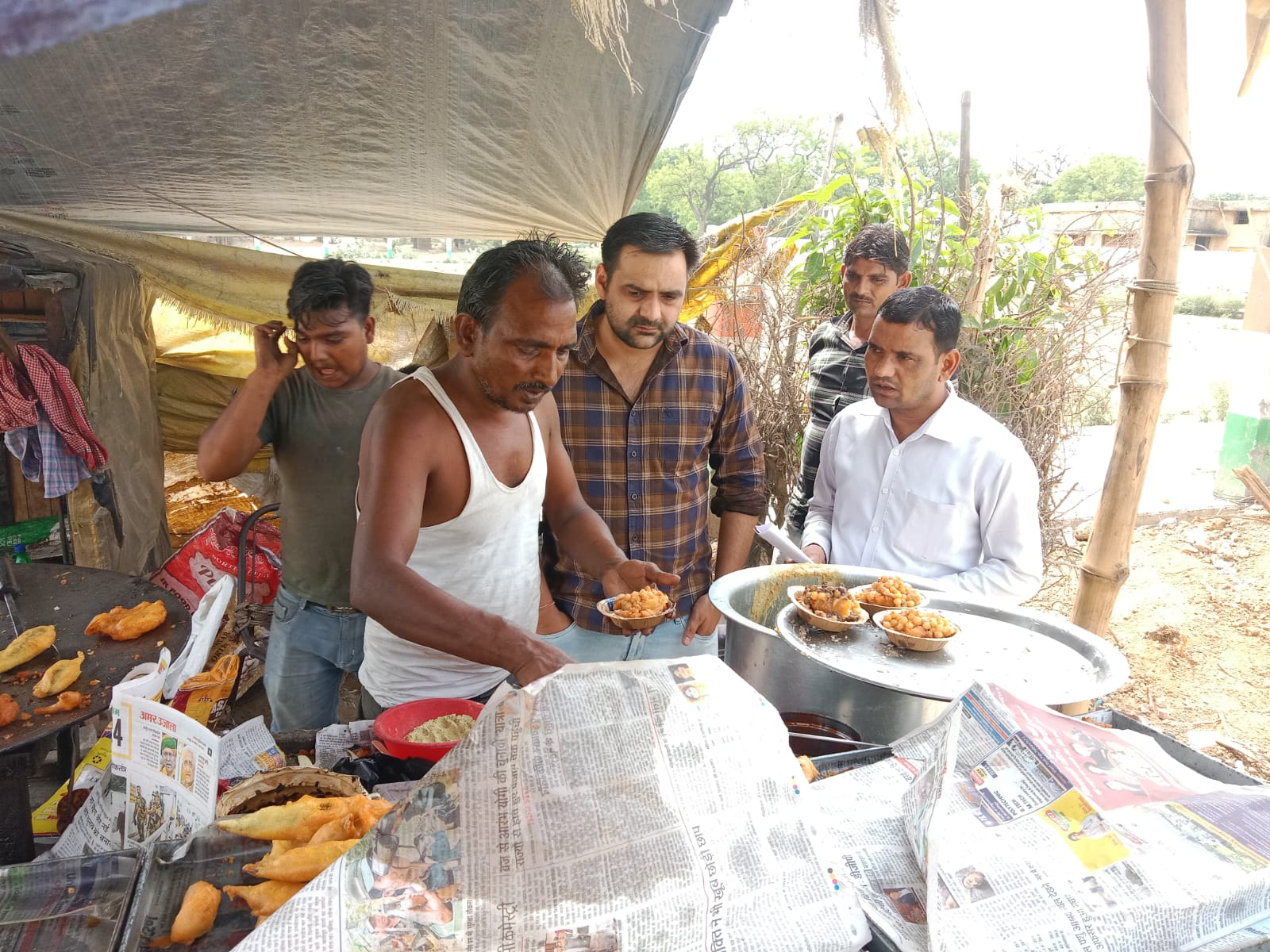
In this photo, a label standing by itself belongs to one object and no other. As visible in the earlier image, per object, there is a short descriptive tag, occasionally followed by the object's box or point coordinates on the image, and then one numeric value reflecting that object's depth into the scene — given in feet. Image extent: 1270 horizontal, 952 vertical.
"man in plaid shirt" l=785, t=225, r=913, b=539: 11.85
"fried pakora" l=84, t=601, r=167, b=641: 7.73
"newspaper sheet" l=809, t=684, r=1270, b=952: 3.52
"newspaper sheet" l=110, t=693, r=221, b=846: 4.04
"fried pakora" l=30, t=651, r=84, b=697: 6.70
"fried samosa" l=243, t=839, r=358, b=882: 3.86
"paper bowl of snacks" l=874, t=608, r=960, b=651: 6.47
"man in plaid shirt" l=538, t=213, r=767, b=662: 8.78
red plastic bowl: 5.24
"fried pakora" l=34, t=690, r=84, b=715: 6.47
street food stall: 3.46
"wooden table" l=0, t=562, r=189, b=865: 6.14
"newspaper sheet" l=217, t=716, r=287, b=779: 5.45
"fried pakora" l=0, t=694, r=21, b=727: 6.26
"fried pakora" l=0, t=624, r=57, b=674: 7.06
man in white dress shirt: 8.30
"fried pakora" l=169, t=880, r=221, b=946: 3.62
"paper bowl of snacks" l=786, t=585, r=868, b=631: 6.79
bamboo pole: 8.07
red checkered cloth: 11.45
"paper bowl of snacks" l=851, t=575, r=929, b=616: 7.09
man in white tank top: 5.61
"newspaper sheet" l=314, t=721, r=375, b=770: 5.93
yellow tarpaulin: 14.79
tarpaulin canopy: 9.73
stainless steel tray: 6.04
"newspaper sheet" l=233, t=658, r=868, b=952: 3.33
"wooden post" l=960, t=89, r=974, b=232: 14.60
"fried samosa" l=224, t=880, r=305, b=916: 3.76
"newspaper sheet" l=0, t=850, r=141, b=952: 3.59
